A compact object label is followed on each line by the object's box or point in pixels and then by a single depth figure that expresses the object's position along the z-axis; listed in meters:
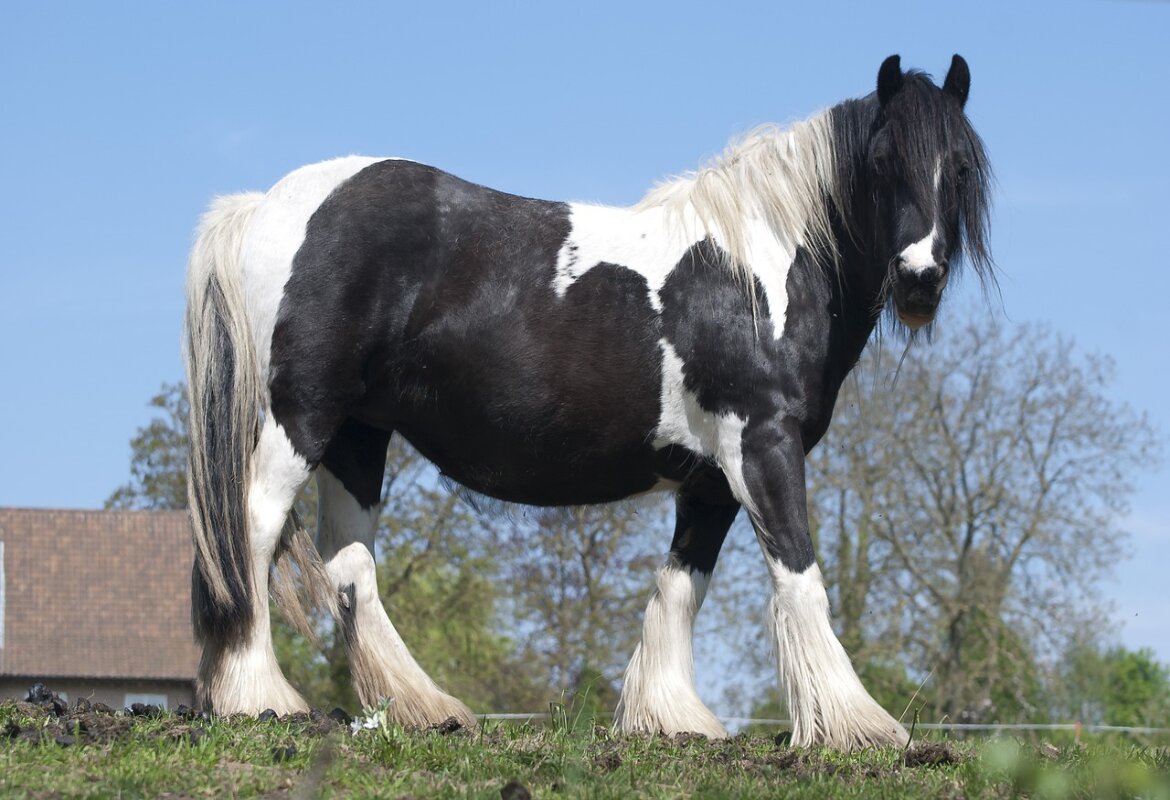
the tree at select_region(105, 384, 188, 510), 38.19
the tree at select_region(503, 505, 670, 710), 32.06
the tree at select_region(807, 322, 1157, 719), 31.86
